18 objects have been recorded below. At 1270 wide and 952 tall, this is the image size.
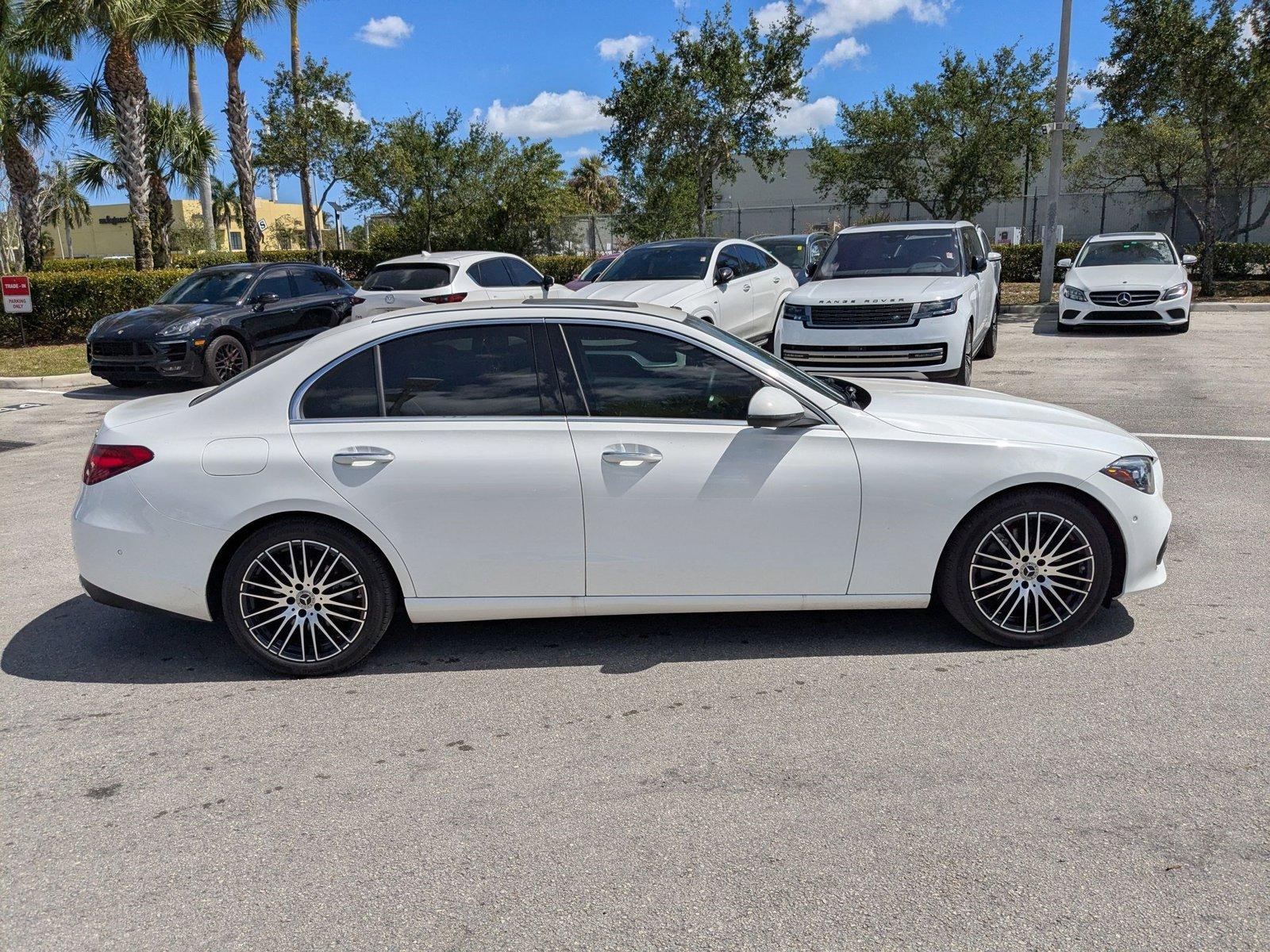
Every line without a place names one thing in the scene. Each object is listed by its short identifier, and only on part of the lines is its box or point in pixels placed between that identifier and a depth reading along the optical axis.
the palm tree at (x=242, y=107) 23.55
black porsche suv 13.20
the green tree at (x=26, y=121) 23.23
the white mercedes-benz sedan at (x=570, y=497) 4.29
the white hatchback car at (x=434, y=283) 14.00
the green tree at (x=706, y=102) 25.11
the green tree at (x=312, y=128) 29.72
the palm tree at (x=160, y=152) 26.36
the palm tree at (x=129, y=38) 19.38
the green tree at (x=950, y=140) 27.55
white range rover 10.25
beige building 72.69
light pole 20.78
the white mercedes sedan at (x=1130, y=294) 16.42
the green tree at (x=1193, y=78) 20.30
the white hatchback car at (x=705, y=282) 11.63
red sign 17.28
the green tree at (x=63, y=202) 46.50
